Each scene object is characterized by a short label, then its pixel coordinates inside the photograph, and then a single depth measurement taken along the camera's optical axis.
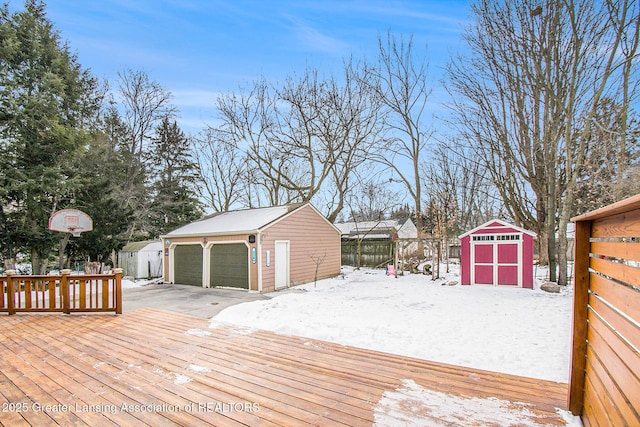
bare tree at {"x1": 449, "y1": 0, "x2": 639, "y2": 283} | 8.48
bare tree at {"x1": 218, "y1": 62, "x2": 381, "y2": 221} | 15.86
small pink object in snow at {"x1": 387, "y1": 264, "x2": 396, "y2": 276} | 12.62
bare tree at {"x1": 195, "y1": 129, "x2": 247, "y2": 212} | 21.38
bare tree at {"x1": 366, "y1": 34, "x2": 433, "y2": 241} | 15.78
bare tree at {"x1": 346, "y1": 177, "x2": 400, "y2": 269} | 20.56
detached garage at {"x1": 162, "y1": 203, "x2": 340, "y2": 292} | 9.89
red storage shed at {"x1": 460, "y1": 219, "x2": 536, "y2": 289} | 9.14
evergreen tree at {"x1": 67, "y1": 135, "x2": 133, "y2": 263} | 12.92
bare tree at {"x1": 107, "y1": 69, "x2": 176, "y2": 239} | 16.52
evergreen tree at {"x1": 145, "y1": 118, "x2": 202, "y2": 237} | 18.73
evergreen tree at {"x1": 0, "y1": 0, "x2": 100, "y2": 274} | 10.85
